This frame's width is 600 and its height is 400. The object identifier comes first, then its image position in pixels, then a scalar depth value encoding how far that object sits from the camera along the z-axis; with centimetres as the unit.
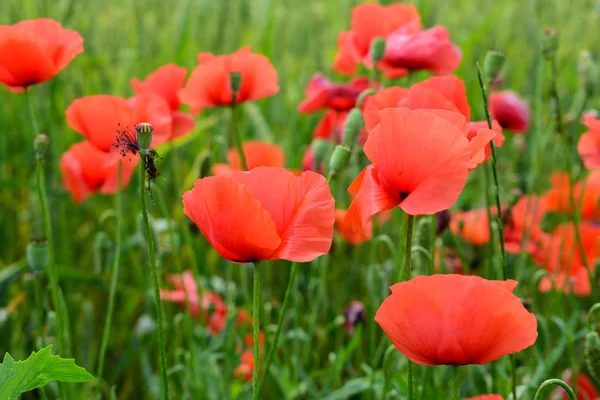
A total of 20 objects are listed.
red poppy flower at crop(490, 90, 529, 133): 144
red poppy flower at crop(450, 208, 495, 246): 136
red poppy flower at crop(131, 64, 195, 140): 113
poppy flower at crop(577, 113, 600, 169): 100
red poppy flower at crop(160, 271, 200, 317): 126
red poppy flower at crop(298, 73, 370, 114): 122
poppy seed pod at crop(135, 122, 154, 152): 87
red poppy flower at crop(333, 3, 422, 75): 120
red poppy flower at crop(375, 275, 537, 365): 82
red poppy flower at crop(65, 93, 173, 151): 107
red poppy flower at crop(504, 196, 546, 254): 127
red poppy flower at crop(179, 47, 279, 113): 113
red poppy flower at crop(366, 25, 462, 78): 112
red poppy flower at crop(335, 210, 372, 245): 144
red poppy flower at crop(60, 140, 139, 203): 123
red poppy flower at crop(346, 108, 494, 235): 85
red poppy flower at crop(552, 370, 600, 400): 114
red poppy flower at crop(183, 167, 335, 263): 86
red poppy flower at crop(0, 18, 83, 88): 101
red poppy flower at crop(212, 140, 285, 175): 142
